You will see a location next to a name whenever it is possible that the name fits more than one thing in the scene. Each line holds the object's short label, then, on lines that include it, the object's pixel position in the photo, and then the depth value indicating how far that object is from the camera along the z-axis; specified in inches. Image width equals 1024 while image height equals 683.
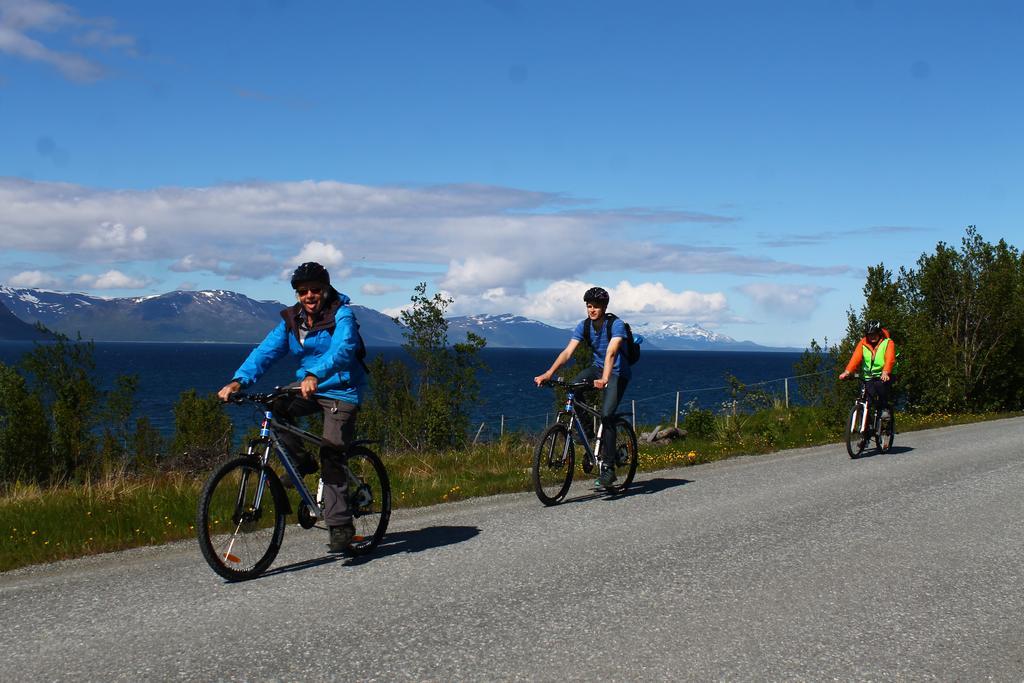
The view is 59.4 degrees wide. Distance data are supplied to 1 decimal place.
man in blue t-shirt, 381.4
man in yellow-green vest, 567.2
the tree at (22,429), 1063.0
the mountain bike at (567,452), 358.3
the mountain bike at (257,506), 232.8
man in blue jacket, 252.7
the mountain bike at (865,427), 541.6
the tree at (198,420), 1227.9
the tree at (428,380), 1263.5
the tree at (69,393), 1143.0
